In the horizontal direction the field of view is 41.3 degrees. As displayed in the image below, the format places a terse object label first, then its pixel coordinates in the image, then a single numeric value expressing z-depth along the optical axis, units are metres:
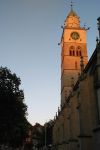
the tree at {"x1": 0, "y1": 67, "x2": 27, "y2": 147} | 16.43
